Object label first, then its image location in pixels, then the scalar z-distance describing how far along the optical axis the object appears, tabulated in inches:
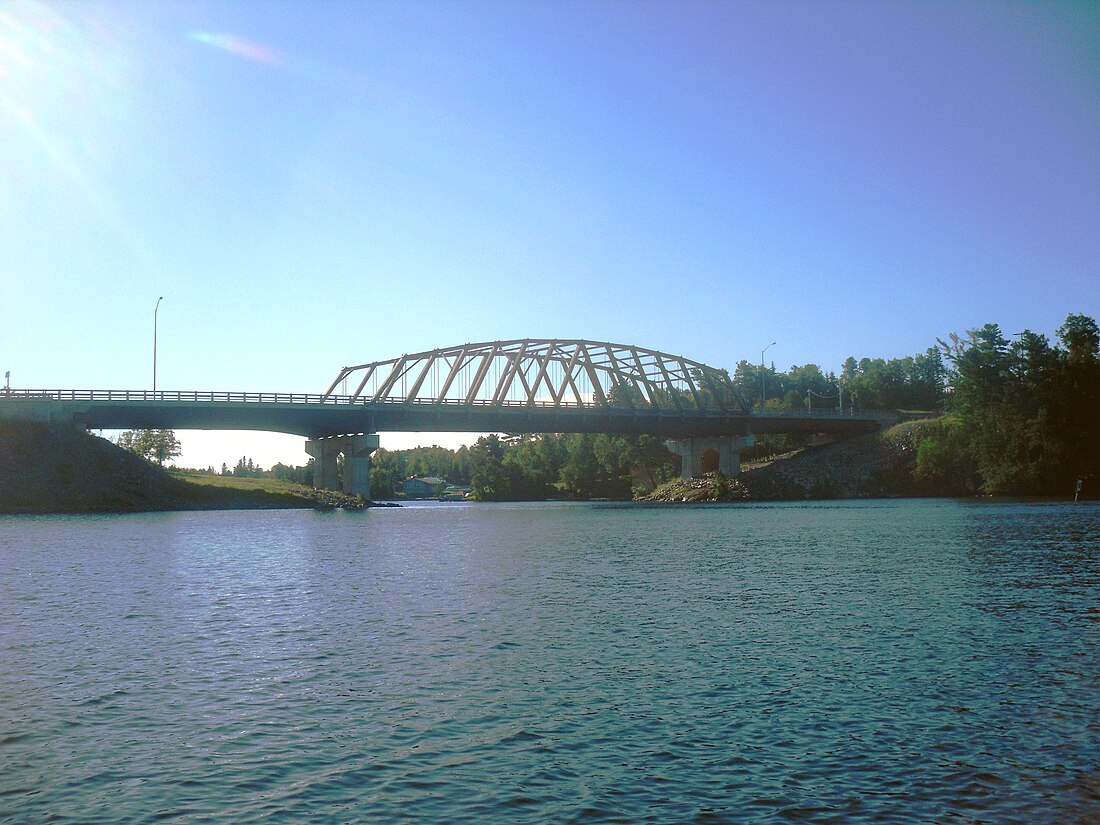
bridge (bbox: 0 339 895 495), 3890.3
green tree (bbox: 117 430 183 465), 5989.2
